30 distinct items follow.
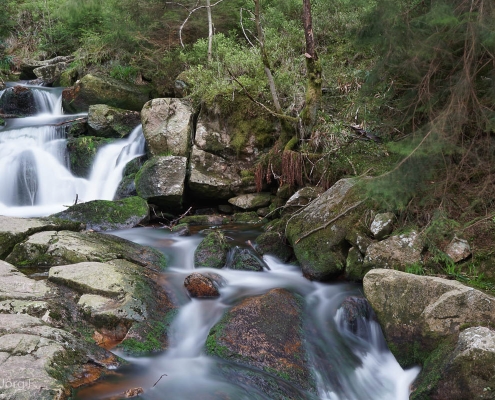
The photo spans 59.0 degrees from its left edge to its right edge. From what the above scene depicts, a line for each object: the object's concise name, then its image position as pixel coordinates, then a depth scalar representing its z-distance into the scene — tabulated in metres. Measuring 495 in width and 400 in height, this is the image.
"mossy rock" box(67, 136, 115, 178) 10.73
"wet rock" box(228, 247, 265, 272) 6.53
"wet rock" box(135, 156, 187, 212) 9.17
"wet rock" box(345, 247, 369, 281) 5.72
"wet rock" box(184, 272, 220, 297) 5.65
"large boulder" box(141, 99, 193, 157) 10.07
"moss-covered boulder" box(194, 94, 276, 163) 10.00
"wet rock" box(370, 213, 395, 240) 5.80
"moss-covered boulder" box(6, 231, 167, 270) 5.96
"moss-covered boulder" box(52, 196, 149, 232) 8.25
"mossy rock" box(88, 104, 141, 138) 11.54
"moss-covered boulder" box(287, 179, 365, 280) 6.05
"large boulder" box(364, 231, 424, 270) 5.33
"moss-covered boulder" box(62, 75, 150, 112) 13.02
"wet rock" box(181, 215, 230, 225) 8.99
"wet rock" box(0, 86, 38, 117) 13.59
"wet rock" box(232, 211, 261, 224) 8.86
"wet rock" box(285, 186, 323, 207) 7.57
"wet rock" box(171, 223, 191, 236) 8.09
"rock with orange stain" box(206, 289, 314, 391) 4.23
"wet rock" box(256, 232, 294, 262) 6.91
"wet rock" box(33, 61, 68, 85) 16.39
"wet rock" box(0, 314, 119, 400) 3.24
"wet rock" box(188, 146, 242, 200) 9.55
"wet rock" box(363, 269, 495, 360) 4.08
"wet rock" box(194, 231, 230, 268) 6.70
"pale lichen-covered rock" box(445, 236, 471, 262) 5.14
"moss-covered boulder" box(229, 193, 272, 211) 9.21
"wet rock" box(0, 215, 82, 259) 6.27
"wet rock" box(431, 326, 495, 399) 3.44
